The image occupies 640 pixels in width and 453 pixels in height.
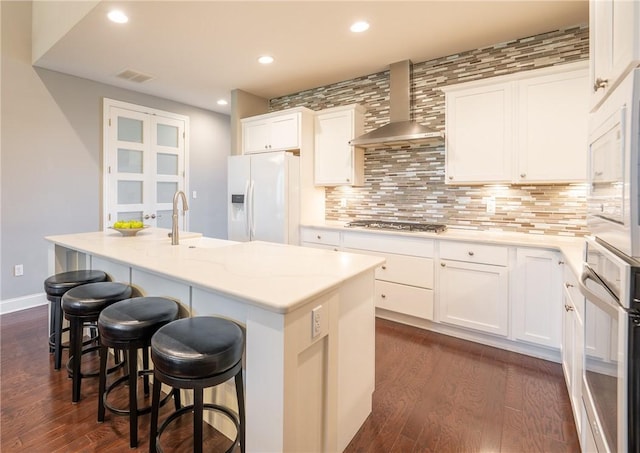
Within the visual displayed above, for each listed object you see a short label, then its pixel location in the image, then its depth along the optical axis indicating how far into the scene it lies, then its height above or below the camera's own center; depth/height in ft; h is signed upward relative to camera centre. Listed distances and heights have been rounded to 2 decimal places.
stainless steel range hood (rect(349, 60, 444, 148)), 10.46 +3.35
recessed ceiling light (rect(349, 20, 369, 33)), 8.77 +5.40
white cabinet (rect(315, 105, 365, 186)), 12.28 +2.93
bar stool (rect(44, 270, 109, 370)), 7.10 -1.39
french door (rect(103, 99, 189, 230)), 13.99 +2.84
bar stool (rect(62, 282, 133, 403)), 6.01 -1.54
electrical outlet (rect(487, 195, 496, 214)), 10.30 +0.57
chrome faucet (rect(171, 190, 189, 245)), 7.77 -0.02
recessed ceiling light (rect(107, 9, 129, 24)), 8.33 +5.42
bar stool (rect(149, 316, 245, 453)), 3.97 -1.68
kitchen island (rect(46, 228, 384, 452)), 3.77 -1.34
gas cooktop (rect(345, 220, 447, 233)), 10.24 -0.10
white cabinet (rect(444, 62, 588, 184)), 8.18 +2.60
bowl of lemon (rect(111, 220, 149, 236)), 8.77 -0.12
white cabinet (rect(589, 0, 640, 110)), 3.26 +2.14
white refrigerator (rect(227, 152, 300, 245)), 12.25 +1.02
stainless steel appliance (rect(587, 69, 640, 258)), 3.00 +0.57
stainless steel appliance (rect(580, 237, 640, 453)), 2.75 -1.25
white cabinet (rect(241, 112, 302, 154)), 12.71 +3.72
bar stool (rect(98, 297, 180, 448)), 4.97 -1.61
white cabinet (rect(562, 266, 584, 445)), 5.01 -2.06
